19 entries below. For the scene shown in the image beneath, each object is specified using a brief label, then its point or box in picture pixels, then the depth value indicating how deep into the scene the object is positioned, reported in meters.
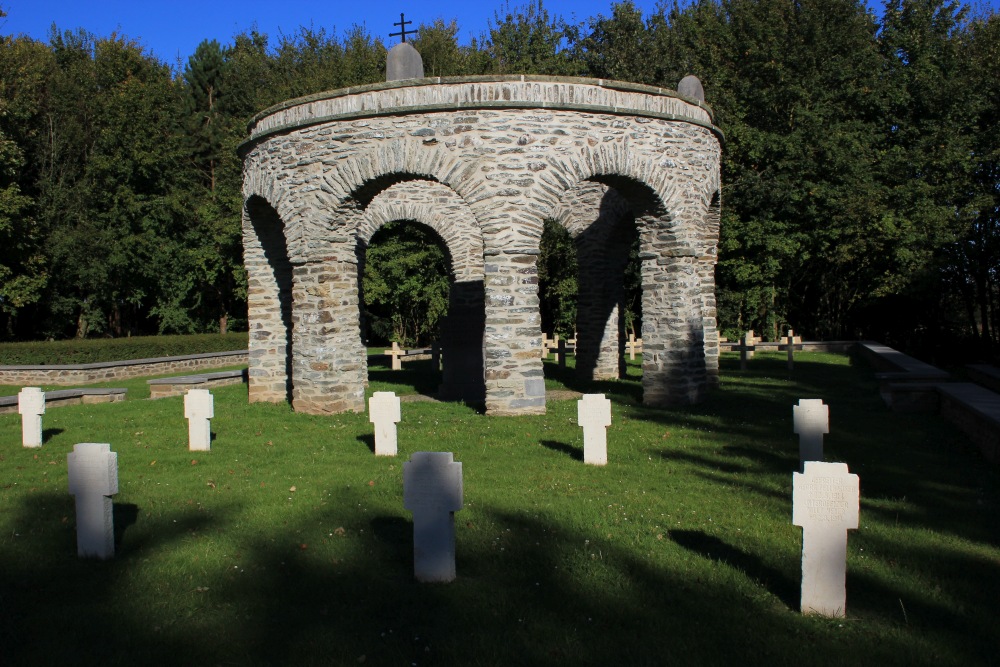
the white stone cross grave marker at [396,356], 24.64
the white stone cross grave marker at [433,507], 5.20
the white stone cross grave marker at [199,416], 10.23
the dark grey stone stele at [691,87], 17.14
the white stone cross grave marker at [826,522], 4.49
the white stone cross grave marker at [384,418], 9.55
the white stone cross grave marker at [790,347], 21.30
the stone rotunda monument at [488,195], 12.57
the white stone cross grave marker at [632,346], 26.63
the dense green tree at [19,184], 26.75
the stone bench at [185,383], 17.78
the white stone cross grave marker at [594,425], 8.81
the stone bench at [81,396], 16.47
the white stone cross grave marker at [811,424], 8.24
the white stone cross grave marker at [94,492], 5.83
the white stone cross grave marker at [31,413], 10.95
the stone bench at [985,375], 16.53
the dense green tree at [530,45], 35.00
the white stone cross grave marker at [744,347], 21.47
